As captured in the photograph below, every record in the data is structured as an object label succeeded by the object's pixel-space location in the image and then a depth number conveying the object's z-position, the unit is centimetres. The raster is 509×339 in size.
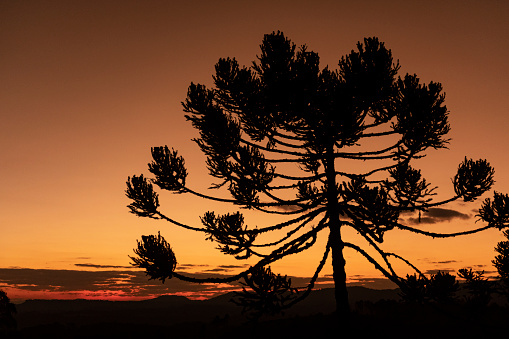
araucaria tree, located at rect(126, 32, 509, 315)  992
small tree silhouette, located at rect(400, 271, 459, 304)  1006
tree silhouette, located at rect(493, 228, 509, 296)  1599
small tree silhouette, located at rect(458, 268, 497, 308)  1445
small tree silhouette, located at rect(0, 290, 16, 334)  2084
